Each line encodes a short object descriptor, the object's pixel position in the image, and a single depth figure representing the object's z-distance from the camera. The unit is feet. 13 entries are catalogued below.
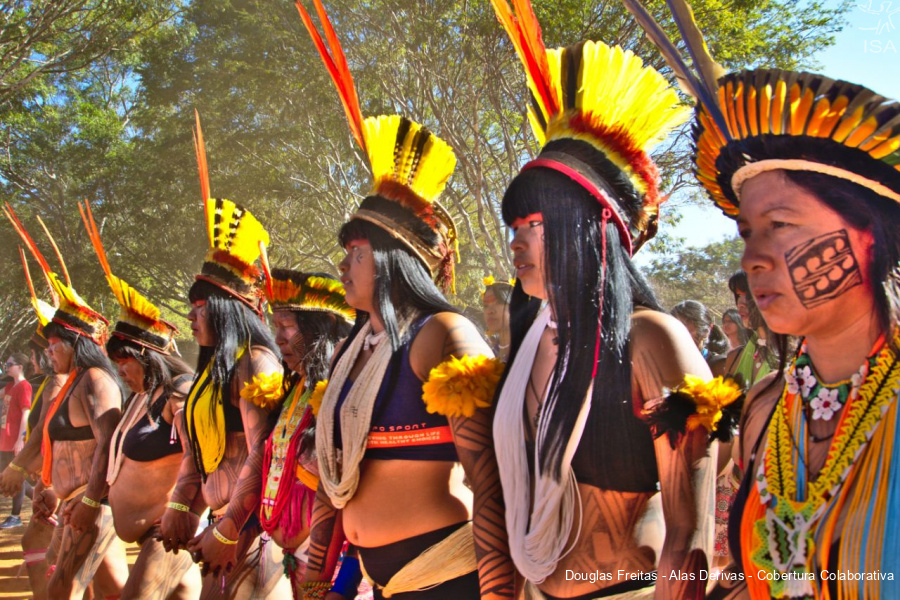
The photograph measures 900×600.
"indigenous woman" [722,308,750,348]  22.99
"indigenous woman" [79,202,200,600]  15.89
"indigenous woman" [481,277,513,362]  25.90
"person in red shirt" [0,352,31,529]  37.24
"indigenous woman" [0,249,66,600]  21.08
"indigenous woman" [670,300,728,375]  22.68
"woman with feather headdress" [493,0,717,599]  6.43
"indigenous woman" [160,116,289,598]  13.35
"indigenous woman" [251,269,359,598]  12.74
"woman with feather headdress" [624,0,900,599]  4.87
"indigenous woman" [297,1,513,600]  8.15
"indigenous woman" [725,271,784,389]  15.57
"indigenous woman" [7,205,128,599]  17.67
